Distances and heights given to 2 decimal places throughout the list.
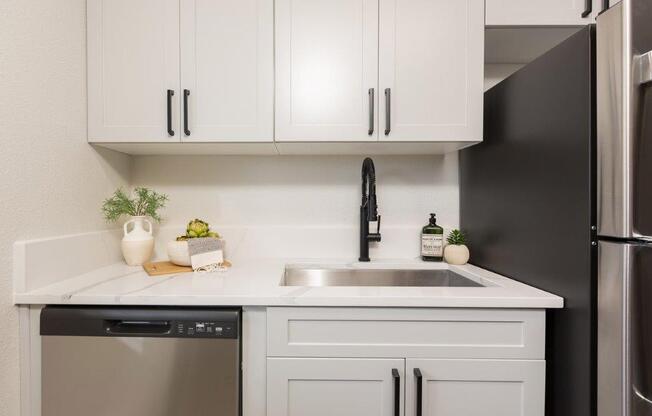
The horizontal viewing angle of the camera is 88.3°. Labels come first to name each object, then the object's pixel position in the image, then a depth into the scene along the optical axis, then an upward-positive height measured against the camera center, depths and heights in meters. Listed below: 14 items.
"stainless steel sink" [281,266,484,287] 1.56 -0.32
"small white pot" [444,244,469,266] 1.51 -0.21
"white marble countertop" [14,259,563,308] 1.00 -0.27
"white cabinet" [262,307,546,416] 1.02 -0.46
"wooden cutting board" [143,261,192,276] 1.30 -0.25
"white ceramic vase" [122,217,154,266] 1.43 -0.16
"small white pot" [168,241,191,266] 1.38 -0.19
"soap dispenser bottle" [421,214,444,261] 1.57 -0.16
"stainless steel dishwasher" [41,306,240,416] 0.99 -0.47
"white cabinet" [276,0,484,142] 1.29 +0.55
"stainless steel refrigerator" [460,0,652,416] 0.79 +0.01
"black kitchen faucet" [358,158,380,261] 1.49 +0.00
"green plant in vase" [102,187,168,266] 1.41 -0.05
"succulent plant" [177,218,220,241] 1.45 -0.10
